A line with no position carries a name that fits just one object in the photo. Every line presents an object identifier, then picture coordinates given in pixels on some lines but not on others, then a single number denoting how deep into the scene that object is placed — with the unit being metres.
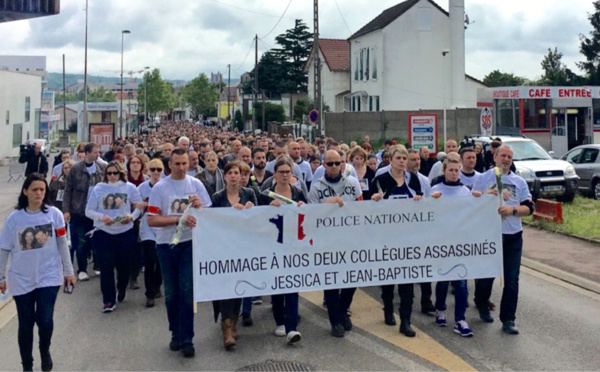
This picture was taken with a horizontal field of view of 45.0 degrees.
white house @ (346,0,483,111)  50.19
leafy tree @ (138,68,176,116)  131.25
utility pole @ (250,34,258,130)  59.66
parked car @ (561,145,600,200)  20.95
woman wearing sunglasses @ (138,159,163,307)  9.37
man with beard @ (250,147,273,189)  9.82
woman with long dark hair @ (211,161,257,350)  7.38
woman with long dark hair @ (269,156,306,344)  7.43
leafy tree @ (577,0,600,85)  67.50
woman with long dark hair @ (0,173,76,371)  6.33
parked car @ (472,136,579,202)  19.38
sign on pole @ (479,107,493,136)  24.55
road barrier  15.59
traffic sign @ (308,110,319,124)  31.67
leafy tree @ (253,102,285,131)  67.88
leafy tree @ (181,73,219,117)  156.25
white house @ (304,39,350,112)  63.97
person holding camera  18.86
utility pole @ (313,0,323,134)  31.22
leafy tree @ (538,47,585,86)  68.19
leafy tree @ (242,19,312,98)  88.25
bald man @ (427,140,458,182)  11.05
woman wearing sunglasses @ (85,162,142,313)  9.04
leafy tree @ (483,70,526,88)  107.65
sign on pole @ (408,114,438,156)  19.47
